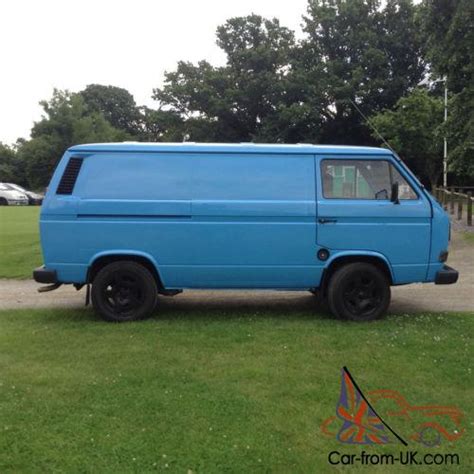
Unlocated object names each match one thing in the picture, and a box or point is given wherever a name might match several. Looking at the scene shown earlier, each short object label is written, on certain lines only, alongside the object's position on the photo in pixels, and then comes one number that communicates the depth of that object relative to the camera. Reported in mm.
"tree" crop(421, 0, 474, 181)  14844
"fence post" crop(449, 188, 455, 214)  22494
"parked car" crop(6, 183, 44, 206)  41297
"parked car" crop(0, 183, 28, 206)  39625
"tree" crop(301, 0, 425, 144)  44312
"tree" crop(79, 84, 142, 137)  82438
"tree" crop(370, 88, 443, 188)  27453
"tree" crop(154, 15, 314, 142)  46219
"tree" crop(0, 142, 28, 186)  62469
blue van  6852
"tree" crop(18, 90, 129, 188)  57906
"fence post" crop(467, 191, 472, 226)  17970
